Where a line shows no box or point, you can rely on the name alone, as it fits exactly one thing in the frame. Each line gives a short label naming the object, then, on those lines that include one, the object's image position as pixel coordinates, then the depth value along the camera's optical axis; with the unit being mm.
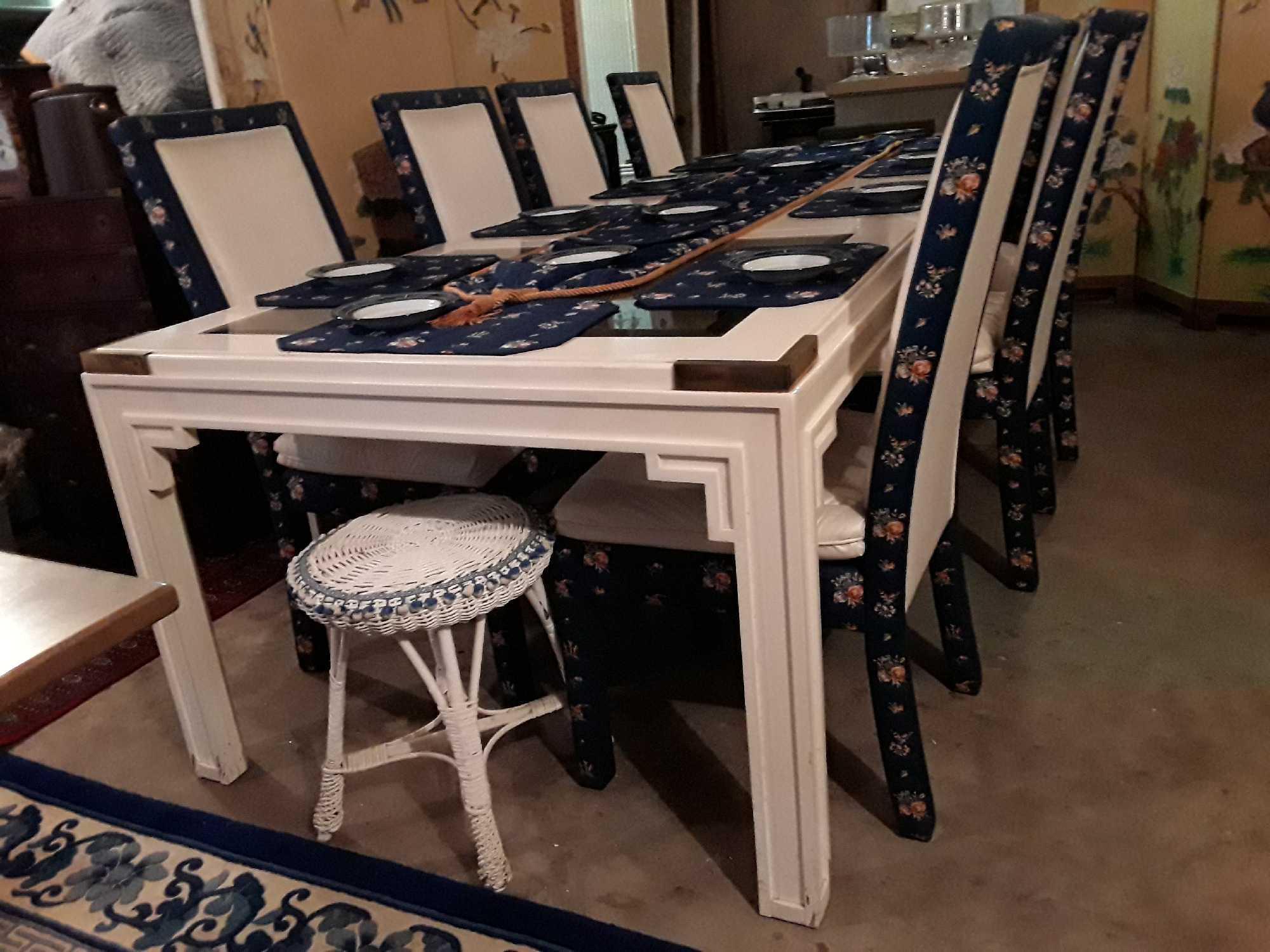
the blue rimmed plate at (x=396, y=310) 1255
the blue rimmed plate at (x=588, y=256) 1494
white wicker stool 1176
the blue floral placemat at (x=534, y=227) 2000
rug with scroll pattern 1253
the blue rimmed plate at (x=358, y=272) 1590
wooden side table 628
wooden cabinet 2121
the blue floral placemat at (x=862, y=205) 1793
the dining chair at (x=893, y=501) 1016
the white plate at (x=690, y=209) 1917
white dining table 1014
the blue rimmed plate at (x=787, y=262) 1259
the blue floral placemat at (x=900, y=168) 2324
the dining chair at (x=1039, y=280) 1615
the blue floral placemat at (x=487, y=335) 1146
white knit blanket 2219
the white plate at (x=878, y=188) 1868
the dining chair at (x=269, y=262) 1585
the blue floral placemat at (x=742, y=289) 1209
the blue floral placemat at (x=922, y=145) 2750
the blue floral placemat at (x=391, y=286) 1506
